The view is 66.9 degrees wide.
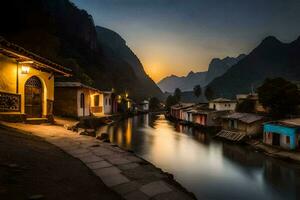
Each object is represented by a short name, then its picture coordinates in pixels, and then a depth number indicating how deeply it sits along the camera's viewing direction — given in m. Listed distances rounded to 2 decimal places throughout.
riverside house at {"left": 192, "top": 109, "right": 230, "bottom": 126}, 47.56
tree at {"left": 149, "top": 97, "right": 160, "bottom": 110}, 138.05
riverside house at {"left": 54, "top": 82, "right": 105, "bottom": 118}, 31.80
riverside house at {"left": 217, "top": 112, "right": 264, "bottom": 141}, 32.09
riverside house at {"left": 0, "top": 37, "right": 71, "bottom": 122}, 15.43
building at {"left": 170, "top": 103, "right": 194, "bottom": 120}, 69.71
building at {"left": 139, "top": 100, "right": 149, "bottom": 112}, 124.44
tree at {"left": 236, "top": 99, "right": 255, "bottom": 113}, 44.84
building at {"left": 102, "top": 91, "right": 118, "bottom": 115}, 53.90
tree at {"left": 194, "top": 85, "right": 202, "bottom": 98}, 115.56
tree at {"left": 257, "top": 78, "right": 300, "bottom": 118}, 31.05
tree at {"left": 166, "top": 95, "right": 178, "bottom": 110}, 104.56
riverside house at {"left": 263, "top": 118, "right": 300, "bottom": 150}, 23.45
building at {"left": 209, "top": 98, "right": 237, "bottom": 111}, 58.98
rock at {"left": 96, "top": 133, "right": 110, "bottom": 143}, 17.17
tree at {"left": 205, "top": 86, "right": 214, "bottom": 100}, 97.70
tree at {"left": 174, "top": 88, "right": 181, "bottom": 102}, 114.12
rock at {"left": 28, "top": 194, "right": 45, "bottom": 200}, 5.40
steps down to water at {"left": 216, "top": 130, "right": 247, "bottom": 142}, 31.63
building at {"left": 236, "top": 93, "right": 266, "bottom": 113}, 42.64
